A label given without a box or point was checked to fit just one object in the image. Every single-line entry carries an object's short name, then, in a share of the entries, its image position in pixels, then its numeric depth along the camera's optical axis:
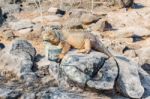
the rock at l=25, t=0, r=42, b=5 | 16.11
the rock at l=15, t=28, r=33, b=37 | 12.52
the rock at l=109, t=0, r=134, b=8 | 15.68
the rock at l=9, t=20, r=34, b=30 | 13.20
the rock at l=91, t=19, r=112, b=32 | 13.33
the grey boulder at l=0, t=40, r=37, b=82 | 8.83
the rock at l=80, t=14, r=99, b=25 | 13.71
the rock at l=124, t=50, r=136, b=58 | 11.17
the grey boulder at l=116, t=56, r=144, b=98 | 8.16
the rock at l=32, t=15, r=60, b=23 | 13.98
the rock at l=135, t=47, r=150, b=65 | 10.71
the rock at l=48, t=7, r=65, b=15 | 14.77
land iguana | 8.56
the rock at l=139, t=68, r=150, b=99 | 8.42
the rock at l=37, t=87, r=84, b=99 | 7.87
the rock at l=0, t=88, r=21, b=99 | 8.02
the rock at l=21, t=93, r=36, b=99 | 7.93
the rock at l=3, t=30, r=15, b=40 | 12.21
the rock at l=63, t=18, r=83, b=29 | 12.84
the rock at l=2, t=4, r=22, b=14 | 15.27
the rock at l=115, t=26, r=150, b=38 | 12.92
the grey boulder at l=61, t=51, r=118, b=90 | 8.06
